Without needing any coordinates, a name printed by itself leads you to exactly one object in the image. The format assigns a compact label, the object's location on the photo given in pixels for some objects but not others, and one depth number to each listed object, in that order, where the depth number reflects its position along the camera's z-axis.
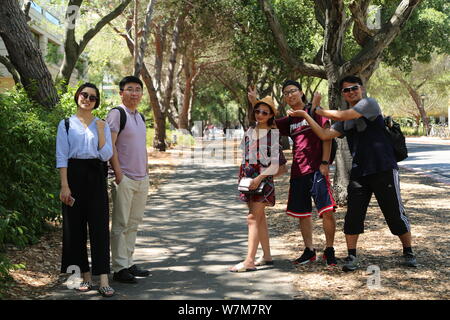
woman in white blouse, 4.75
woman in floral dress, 5.59
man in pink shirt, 5.16
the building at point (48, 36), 20.62
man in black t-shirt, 5.38
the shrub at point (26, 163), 5.64
